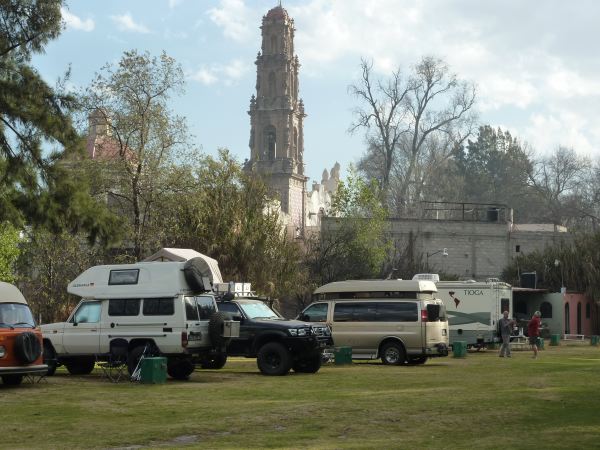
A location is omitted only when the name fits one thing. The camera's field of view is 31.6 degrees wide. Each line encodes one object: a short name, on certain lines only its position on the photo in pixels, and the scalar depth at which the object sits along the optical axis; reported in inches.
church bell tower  3686.0
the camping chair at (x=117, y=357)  911.0
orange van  796.0
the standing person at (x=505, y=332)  1309.1
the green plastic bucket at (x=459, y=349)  1331.2
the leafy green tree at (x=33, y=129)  1010.1
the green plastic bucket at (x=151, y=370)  860.0
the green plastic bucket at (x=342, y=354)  1127.6
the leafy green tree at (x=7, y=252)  1941.4
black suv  956.6
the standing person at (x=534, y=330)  1338.7
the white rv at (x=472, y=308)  1466.5
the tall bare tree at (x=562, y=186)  4023.1
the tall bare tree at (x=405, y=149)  3046.3
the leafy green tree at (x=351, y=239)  2129.7
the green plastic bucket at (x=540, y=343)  1619.8
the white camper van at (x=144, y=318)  906.7
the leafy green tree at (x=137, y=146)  1502.2
